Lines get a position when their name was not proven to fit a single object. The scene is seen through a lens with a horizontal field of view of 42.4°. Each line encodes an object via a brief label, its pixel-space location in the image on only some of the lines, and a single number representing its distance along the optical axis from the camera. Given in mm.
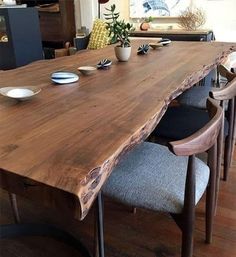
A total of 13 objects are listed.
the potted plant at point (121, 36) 1944
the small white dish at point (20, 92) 1294
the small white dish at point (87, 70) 1705
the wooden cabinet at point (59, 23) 5004
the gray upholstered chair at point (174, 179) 1049
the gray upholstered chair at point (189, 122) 1709
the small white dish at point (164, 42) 2756
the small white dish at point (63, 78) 1549
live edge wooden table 780
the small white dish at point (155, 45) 2576
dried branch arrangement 4047
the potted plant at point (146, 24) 4266
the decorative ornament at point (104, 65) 1887
